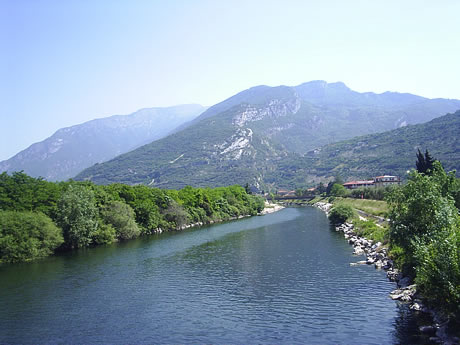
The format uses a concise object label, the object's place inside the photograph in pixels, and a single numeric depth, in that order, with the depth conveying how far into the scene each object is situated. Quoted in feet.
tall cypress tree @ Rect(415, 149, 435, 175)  248.09
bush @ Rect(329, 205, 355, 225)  280.31
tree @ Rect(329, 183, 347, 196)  500.66
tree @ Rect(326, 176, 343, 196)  578.17
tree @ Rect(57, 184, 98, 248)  208.44
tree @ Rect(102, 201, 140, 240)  240.53
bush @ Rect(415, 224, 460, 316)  72.23
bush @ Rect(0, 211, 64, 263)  176.65
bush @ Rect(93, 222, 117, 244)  223.30
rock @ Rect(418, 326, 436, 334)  75.82
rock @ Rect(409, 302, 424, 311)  88.04
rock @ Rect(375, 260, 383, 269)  132.50
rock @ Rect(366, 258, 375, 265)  138.78
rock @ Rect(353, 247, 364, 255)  160.97
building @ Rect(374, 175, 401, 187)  538.67
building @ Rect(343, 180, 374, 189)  573.57
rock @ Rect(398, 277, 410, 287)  106.83
